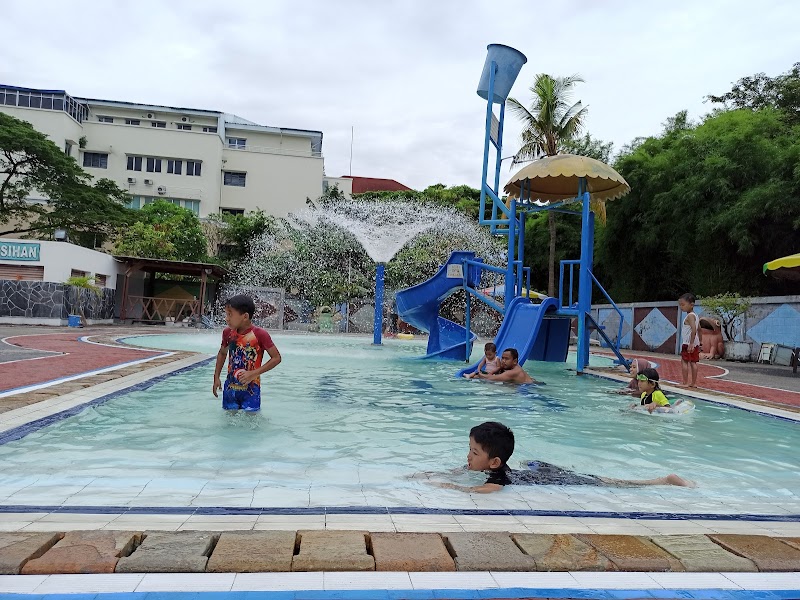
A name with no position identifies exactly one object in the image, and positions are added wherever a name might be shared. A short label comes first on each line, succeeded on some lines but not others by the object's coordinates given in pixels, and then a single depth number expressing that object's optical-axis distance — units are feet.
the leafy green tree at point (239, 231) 120.57
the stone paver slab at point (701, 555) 8.16
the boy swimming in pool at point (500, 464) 13.46
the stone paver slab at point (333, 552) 7.78
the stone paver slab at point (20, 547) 7.30
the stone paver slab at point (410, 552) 7.86
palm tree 82.17
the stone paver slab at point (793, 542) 9.05
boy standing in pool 18.20
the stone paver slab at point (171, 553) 7.50
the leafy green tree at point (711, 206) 60.49
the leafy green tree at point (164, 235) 106.32
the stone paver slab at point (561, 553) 8.02
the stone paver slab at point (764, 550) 8.26
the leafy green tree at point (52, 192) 100.48
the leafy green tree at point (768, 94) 83.46
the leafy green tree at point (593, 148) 109.02
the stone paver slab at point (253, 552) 7.63
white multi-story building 138.21
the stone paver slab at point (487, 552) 7.93
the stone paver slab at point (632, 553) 8.11
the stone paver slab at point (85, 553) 7.38
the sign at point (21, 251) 73.61
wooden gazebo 88.69
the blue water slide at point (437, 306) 45.06
